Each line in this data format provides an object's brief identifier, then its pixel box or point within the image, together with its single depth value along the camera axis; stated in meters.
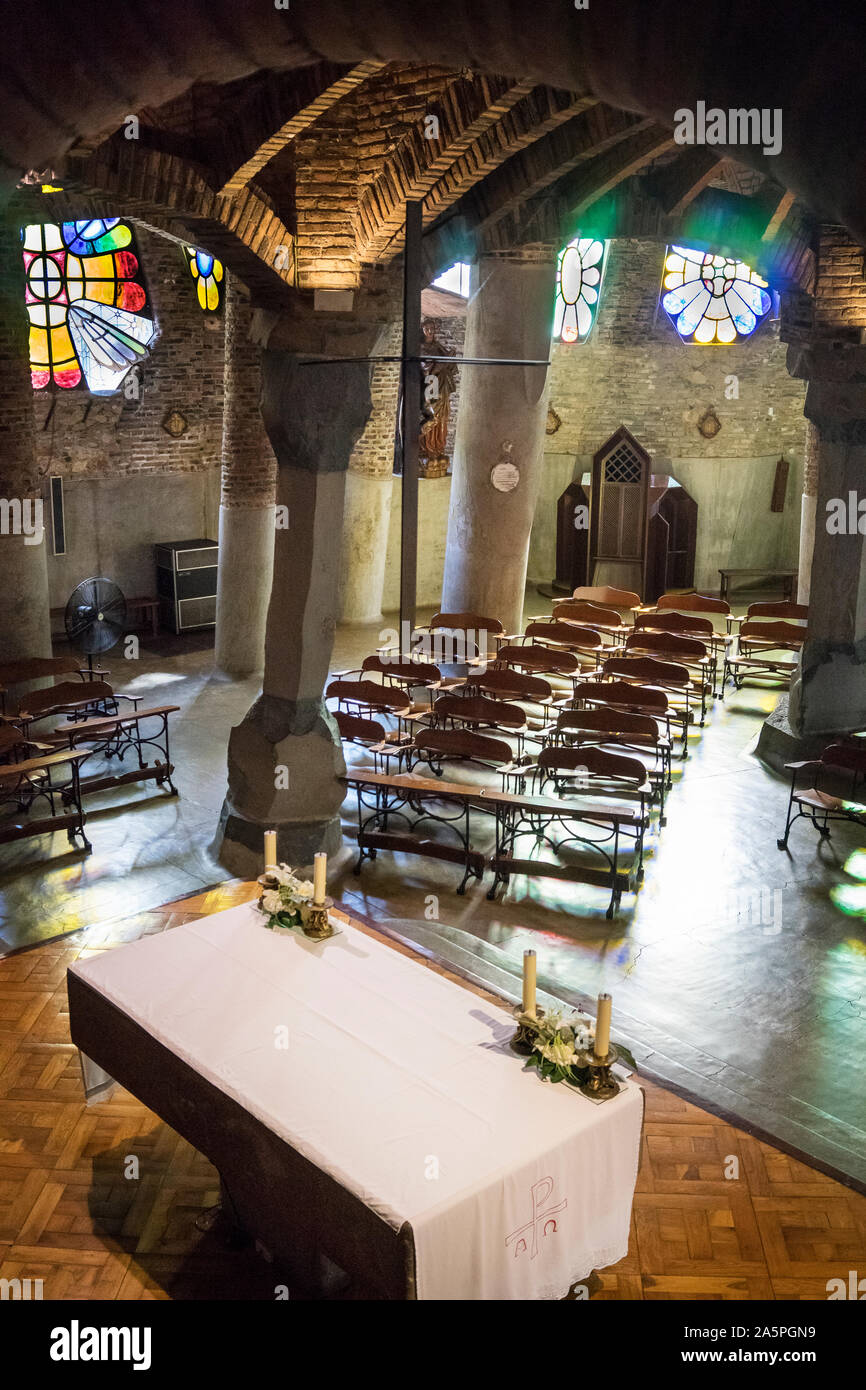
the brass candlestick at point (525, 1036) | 5.10
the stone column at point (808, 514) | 16.02
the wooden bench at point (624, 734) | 10.87
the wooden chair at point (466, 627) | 13.98
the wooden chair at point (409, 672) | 12.72
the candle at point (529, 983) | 5.16
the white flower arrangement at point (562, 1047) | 4.91
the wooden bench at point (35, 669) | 12.17
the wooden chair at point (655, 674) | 12.71
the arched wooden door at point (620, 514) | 18.80
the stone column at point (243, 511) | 14.18
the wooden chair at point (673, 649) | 14.04
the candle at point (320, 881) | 6.18
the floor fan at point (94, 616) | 13.82
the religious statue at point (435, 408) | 18.61
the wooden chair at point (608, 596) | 15.91
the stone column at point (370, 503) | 17.86
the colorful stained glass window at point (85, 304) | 16.06
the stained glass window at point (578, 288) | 19.91
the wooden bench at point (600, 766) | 9.80
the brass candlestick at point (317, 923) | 6.15
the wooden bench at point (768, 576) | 20.41
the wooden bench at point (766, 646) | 14.54
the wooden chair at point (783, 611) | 15.59
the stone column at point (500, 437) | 13.42
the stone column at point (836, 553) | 11.46
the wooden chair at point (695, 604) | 16.35
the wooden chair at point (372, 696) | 11.84
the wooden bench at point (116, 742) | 11.12
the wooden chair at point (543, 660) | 13.27
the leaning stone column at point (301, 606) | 9.19
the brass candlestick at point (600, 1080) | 4.85
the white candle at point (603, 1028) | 4.82
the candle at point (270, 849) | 6.54
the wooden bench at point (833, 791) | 10.27
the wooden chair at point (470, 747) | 10.20
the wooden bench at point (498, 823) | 9.51
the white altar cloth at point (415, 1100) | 4.35
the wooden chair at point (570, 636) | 14.29
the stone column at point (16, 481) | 12.01
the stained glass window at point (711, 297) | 20.08
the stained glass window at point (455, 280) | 18.92
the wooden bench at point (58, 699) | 11.34
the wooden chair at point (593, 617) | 15.06
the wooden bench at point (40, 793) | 9.95
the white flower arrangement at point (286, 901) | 6.23
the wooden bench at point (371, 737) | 10.86
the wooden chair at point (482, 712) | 11.14
